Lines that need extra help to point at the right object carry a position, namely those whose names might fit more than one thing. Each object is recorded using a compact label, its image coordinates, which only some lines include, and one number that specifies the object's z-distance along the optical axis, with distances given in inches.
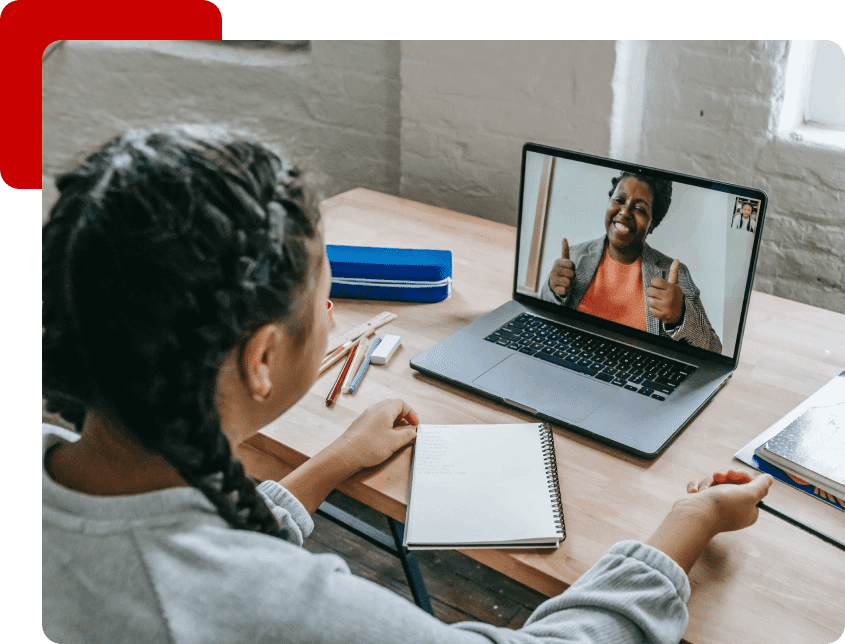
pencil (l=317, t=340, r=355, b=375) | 43.8
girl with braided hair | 21.6
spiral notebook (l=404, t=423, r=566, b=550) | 31.5
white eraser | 44.1
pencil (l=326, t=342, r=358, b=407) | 40.8
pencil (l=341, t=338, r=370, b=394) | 42.1
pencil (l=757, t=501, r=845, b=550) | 31.4
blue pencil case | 50.9
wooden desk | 29.0
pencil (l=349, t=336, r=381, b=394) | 42.0
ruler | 45.8
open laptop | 39.4
